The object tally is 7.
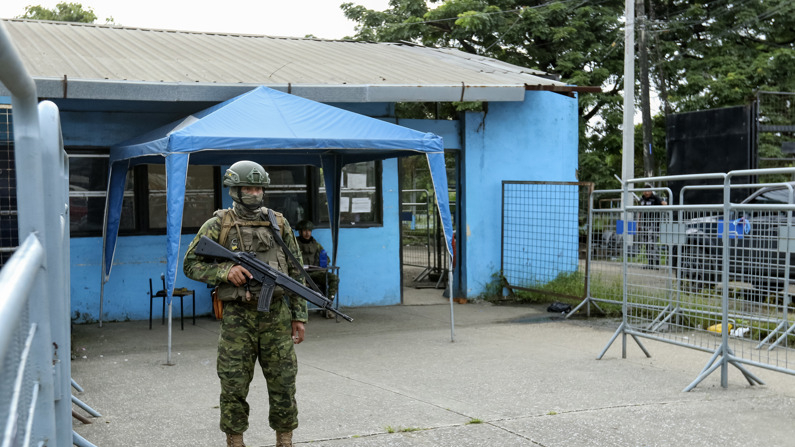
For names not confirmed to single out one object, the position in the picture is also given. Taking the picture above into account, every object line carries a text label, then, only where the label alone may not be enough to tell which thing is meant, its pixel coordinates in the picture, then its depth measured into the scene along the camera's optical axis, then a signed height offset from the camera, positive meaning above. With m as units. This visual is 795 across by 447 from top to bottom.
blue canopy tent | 7.98 +0.65
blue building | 10.45 +1.12
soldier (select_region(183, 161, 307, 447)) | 4.86 -0.67
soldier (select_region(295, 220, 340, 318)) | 10.84 -0.64
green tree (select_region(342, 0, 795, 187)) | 24.06 +4.90
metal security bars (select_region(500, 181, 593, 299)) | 12.55 -0.43
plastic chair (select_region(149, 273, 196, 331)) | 9.80 -1.06
